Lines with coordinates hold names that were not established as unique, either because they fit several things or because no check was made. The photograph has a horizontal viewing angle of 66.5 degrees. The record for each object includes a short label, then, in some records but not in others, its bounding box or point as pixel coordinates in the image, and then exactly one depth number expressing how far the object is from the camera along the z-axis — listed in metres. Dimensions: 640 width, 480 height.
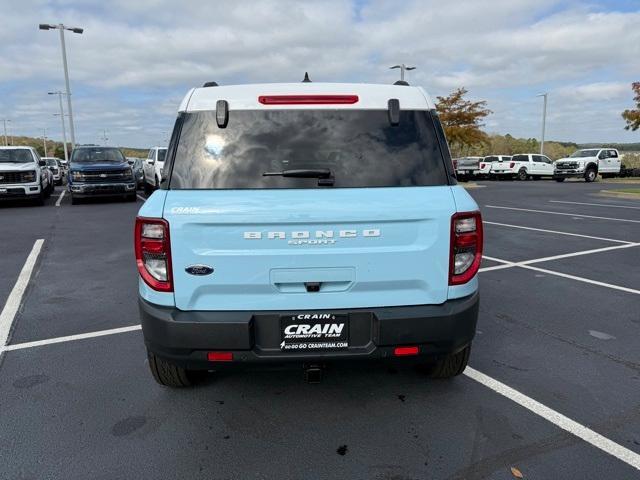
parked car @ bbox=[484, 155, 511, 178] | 35.44
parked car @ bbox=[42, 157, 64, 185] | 28.62
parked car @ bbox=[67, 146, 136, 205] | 16.11
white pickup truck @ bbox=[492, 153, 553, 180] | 34.81
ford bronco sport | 2.59
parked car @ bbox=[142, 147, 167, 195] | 18.36
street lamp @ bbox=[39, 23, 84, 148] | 28.56
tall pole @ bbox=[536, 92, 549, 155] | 45.07
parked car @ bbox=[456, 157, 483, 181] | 34.68
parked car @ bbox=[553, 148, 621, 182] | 31.12
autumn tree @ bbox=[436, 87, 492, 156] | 39.72
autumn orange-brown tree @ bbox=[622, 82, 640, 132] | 30.31
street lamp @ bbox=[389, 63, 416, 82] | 30.87
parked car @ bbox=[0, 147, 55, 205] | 15.03
